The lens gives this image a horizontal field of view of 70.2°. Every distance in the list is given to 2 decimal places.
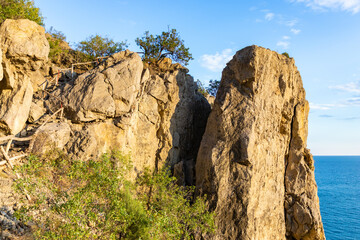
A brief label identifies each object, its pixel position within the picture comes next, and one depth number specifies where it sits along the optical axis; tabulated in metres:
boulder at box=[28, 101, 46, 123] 24.39
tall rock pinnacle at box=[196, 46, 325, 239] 24.28
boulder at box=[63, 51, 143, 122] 25.17
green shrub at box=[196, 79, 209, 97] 51.03
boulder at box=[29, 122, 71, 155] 21.69
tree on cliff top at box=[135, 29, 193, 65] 36.41
